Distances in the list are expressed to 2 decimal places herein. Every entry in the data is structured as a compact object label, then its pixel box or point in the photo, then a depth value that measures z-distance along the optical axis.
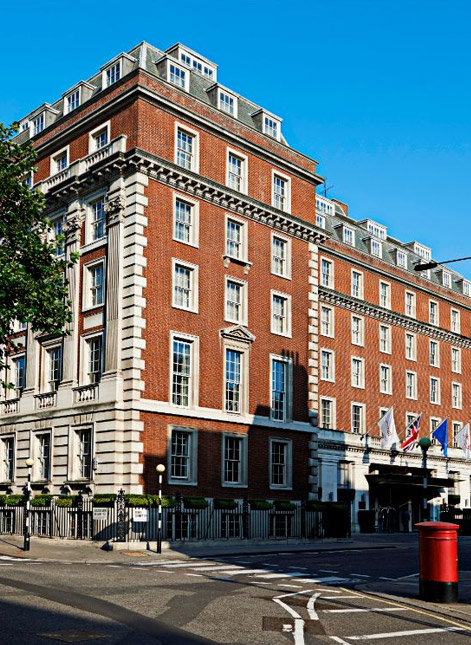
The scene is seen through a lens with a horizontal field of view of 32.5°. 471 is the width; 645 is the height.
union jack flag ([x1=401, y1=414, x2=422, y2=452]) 53.03
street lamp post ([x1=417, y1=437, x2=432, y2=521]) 23.55
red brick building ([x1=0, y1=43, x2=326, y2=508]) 36.31
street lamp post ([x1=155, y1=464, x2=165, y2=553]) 29.45
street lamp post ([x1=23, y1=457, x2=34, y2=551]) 29.80
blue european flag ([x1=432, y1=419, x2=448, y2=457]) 54.53
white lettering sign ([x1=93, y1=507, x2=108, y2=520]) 33.66
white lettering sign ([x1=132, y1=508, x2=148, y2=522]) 30.62
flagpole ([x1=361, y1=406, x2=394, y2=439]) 55.30
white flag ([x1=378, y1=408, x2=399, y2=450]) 53.19
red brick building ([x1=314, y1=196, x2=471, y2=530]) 54.22
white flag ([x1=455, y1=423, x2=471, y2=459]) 59.76
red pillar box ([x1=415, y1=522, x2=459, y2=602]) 15.77
